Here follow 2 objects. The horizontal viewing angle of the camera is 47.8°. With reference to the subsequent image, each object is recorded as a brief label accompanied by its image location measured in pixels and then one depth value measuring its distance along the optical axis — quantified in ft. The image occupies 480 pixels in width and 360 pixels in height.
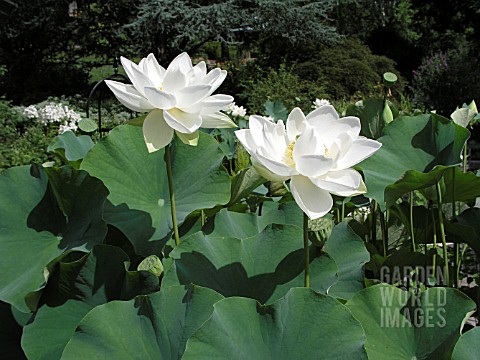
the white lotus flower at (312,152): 1.80
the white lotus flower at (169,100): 2.12
